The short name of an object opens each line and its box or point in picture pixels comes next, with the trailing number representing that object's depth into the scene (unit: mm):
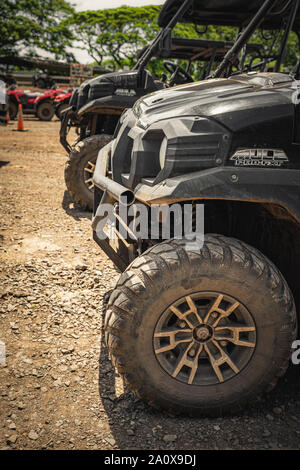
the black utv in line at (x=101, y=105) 5531
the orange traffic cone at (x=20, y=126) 14547
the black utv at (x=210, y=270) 1955
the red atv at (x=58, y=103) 13344
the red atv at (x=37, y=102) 18123
